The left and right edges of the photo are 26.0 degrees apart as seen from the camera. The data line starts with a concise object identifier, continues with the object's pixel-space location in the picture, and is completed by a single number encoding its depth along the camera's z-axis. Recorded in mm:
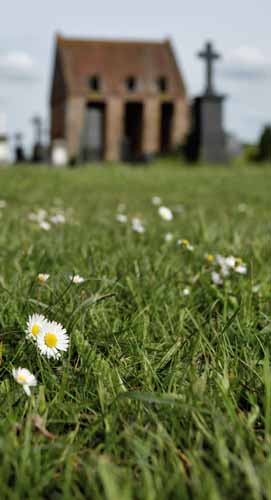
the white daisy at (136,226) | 2598
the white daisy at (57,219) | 2856
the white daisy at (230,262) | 2215
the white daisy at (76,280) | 1820
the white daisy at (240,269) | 2195
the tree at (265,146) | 21109
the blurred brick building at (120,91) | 41500
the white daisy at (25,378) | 1146
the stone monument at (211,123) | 18281
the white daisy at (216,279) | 2227
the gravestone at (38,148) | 25509
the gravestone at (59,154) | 25125
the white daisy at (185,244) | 2339
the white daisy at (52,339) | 1372
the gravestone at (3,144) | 24752
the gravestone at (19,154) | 27584
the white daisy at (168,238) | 2829
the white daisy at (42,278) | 1766
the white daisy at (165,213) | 2750
